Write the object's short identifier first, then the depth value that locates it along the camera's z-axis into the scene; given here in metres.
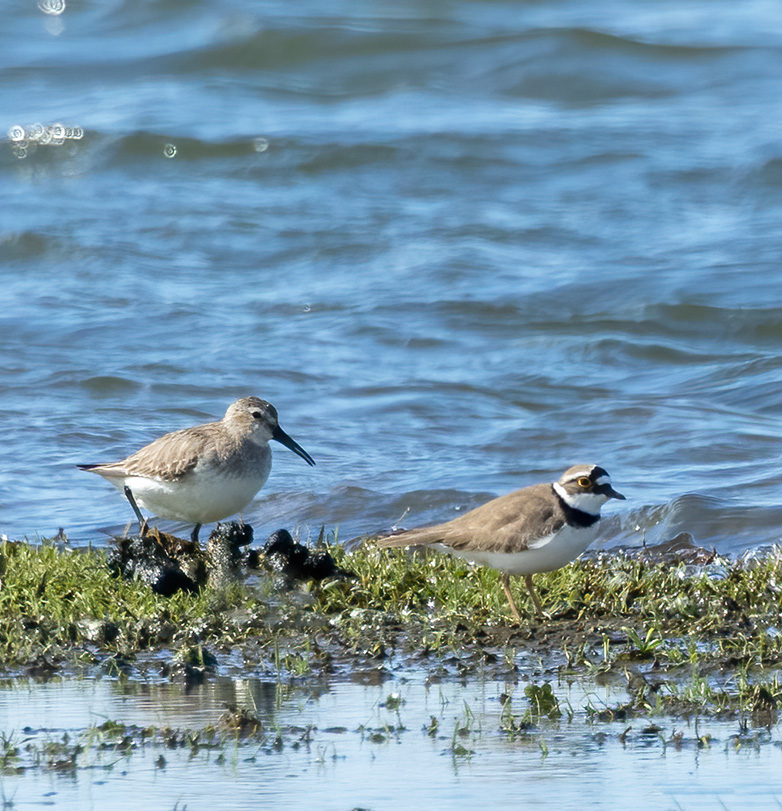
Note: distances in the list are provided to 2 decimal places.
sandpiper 15.55
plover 13.35
